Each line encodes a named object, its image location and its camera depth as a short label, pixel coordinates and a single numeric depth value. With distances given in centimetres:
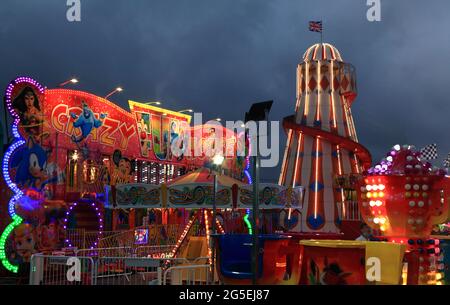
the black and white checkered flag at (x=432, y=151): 2107
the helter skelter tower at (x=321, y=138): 2770
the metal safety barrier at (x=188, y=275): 970
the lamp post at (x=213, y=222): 1134
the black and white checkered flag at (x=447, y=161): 2785
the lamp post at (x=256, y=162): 763
